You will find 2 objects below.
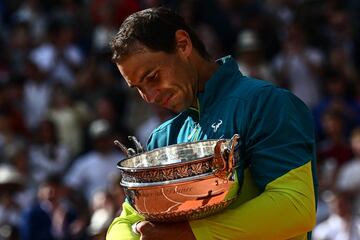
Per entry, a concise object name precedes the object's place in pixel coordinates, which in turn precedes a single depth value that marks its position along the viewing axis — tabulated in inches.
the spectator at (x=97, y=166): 734.5
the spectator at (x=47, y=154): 762.8
